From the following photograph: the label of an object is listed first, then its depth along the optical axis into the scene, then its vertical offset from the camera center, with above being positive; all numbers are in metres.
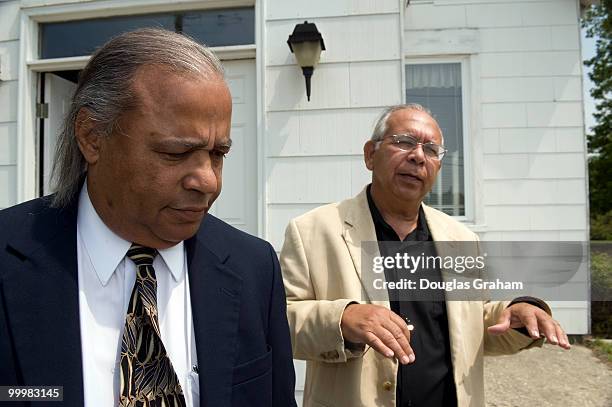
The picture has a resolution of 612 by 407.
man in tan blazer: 1.52 -0.33
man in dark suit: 0.94 -0.10
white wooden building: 3.20 +0.92
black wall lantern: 3.06 +1.12
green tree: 11.72 +2.83
